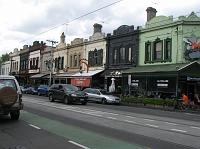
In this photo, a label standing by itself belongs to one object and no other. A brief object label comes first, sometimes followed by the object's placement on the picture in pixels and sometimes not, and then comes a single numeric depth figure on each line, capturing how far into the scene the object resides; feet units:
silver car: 59.35
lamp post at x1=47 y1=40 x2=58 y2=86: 100.90
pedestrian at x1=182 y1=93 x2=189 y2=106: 50.85
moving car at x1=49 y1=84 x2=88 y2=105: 50.05
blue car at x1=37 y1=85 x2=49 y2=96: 83.34
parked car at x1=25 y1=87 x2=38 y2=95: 90.80
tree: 192.87
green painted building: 56.64
